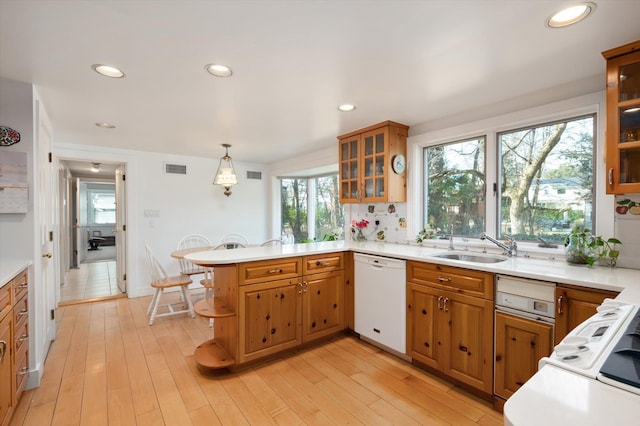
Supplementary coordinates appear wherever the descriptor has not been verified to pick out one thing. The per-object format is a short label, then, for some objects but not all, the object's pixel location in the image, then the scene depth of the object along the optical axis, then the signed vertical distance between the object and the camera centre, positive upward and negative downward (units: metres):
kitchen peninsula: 2.26 -0.68
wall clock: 3.11 +0.47
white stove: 0.67 -0.37
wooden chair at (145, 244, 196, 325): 3.41 -0.85
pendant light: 4.09 +0.45
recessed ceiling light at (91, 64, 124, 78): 1.88 +0.90
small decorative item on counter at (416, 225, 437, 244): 3.07 -0.26
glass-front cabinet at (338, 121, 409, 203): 3.09 +0.50
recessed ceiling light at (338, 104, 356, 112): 2.60 +0.90
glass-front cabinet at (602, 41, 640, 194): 1.67 +0.50
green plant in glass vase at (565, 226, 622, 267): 1.95 -0.27
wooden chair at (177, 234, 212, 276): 3.99 -0.53
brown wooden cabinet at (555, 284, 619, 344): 1.56 -0.52
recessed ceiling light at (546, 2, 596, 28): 1.34 +0.90
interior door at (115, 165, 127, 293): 4.36 -0.25
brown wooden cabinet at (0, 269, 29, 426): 1.58 -0.77
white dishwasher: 2.50 -0.81
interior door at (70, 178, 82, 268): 6.62 -0.32
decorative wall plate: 2.07 +0.52
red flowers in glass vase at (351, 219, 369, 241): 3.57 -0.23
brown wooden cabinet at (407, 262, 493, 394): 1.99 -0.82
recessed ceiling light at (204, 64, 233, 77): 1.89 +0.90
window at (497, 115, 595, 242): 2.23 +0.23
